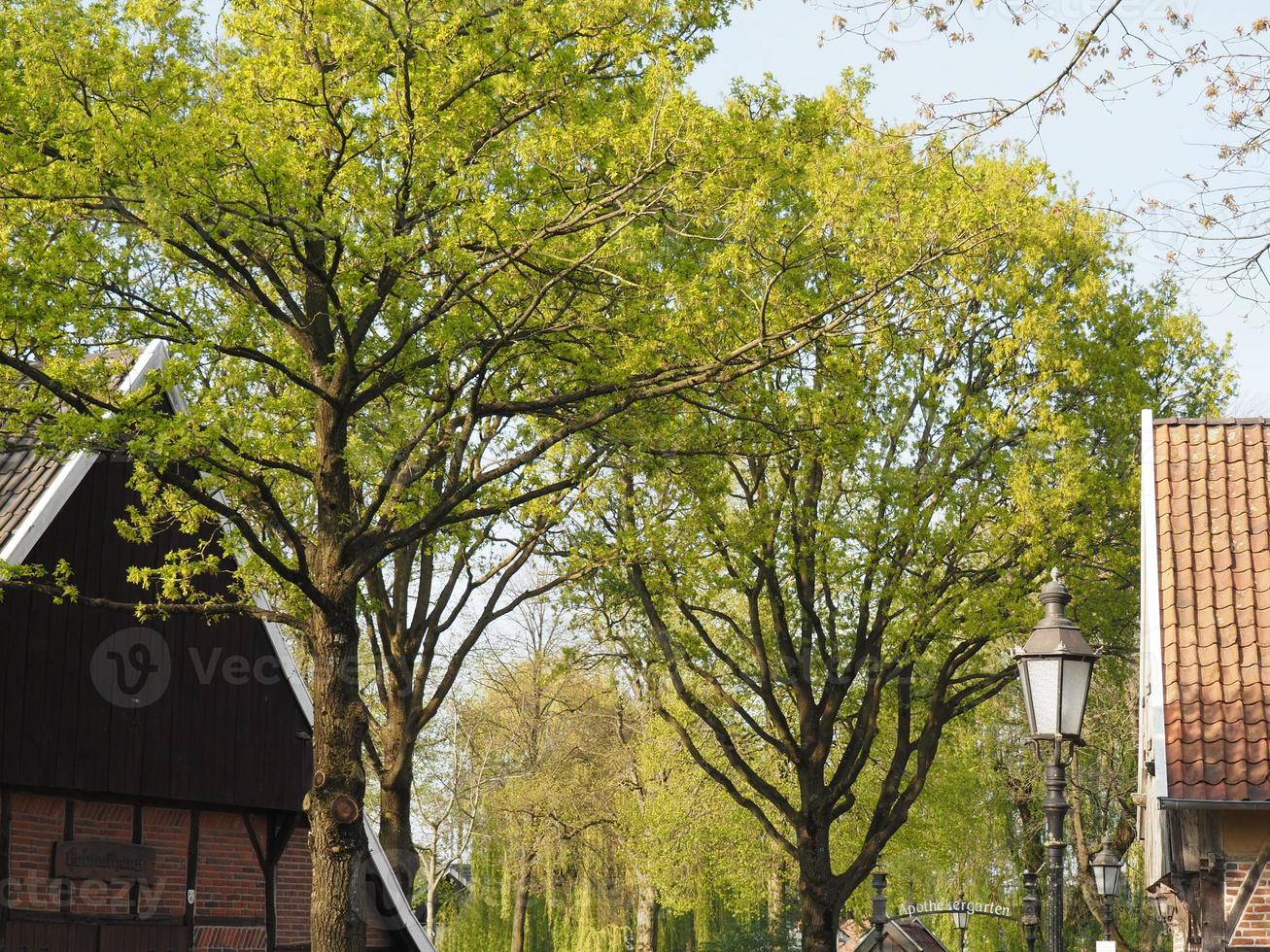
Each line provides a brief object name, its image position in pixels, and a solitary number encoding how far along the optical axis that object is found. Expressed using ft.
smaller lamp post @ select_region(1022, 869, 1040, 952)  88.38
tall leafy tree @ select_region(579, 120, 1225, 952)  68.59
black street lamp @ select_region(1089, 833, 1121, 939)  81.25
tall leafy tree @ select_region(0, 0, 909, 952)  37.91
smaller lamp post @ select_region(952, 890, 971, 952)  107.45
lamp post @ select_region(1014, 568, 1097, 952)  30.63
